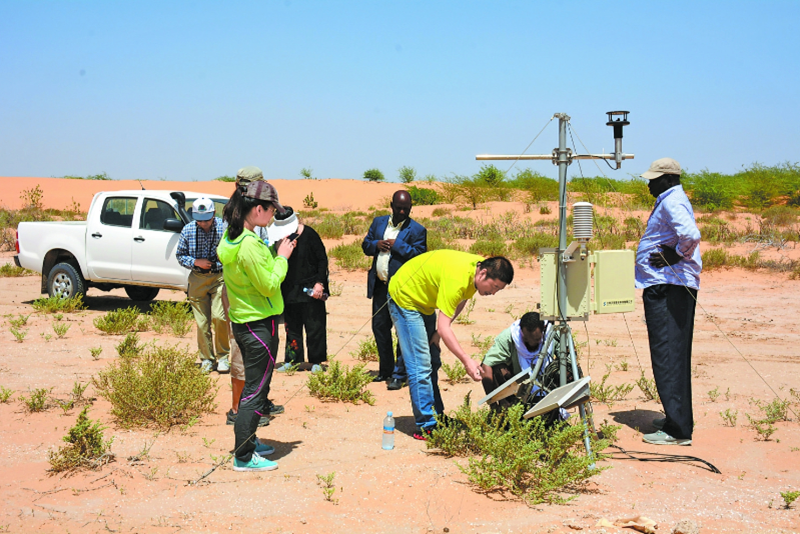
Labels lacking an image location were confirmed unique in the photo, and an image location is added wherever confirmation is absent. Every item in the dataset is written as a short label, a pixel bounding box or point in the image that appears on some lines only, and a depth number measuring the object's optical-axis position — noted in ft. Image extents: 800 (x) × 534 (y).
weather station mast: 15.02
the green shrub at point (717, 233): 55.62
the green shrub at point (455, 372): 23.35
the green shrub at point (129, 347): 24.32
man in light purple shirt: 16.85
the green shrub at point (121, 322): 29.35
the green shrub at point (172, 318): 29.43
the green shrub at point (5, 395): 19.29
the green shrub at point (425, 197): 124.26
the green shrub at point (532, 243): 52.65
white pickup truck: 32.68
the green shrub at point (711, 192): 97.23
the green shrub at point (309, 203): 145.87
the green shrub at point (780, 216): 67.94
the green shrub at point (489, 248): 53.72
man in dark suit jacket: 21.89
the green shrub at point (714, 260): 46.88
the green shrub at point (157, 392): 18.06
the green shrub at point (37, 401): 18.54
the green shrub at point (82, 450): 14.65
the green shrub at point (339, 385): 20.88
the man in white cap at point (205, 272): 22.33
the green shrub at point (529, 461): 13.66
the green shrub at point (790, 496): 12.82
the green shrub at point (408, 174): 188.15
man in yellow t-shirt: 14.80
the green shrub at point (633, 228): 59.98
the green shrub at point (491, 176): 129.39
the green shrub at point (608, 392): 20.85
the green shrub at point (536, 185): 113.29
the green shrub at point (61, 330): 28.40
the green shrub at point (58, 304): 33.83
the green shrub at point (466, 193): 117.08
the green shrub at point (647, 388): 21.42
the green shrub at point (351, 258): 50.16
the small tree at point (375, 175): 211.20
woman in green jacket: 13.98
